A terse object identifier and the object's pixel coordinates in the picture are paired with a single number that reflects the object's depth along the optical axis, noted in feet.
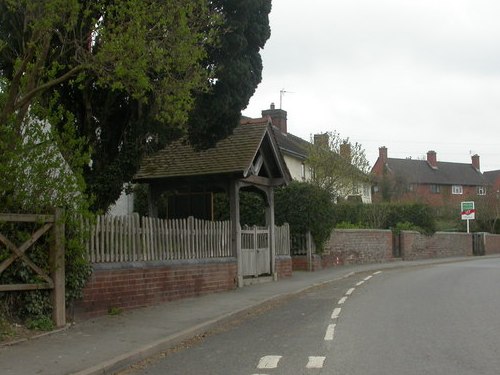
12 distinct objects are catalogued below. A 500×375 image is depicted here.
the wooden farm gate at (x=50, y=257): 30.83
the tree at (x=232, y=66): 41.63
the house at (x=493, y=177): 298.78
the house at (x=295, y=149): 113.60
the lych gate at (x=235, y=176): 57.21
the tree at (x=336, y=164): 106.63
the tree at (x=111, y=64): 30.63
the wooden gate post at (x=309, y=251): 81.97
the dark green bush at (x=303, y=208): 81.00
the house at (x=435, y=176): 240.12
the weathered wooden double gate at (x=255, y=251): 60.54
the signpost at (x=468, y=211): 144.36
